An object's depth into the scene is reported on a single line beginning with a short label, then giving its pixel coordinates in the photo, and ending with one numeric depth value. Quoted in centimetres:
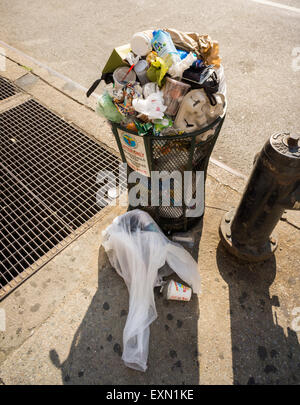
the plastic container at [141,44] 155
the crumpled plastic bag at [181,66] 148
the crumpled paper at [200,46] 165
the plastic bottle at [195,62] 153
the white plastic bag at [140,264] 175
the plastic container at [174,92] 146
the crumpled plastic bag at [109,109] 157
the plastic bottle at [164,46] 149
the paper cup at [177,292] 190
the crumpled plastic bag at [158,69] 146
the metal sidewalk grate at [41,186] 231
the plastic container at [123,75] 156
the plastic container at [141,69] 156
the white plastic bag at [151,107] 143
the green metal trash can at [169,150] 158
